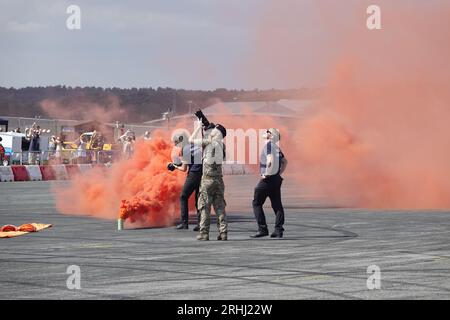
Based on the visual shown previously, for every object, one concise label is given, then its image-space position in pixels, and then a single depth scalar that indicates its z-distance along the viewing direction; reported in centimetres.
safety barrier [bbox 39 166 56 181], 3966
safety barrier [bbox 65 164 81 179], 3956
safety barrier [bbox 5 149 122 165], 4181
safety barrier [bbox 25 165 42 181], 3916
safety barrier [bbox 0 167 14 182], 3794
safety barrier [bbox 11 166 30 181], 3850
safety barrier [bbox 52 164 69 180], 3969
